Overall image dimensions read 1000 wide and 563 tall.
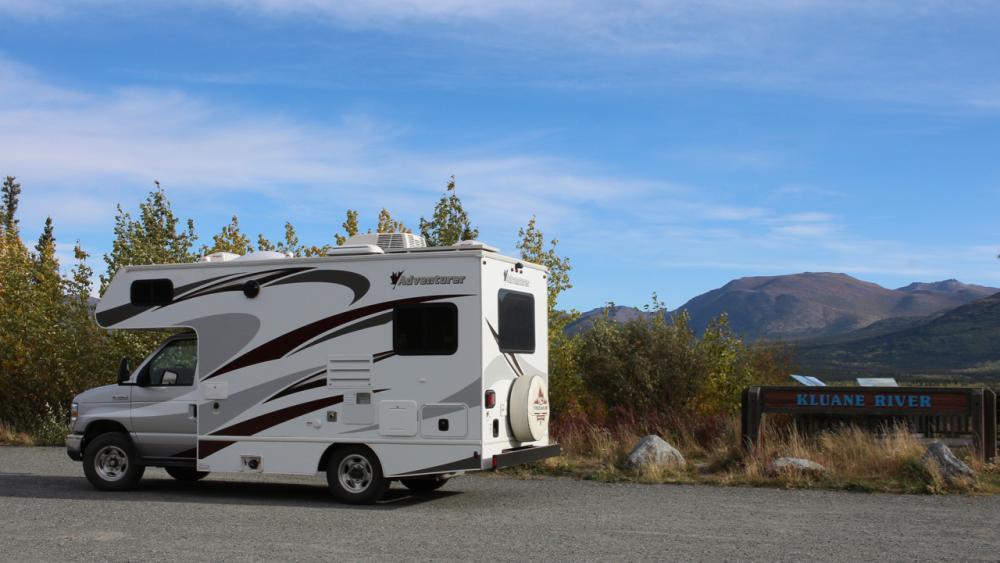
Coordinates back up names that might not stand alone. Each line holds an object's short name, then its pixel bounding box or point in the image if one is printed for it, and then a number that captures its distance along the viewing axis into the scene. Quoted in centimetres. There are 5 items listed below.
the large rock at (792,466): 1400
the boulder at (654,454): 1498
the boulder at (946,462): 1338
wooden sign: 1483
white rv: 1202
